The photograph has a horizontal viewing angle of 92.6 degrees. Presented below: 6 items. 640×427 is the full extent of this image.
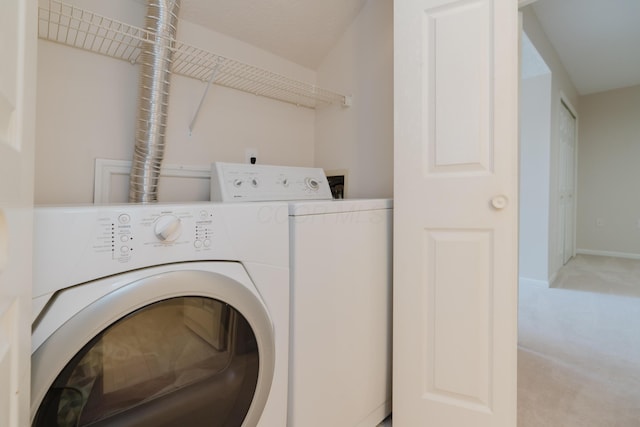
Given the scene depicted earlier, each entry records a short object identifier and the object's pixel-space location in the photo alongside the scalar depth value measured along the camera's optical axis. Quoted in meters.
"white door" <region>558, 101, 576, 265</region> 3.61
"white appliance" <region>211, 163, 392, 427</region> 0.97
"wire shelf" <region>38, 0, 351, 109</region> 1.07
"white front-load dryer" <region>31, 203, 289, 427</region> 0.57
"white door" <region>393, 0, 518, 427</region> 1.07
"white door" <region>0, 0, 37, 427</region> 0.37
